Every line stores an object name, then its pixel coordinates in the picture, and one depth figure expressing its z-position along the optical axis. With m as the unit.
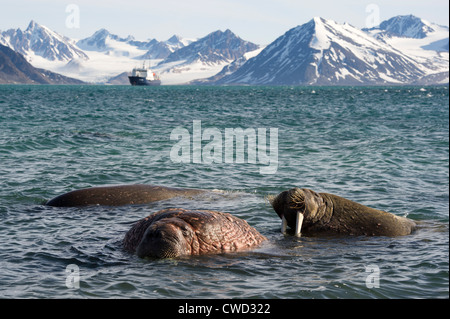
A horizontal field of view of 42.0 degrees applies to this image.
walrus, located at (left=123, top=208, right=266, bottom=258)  9.18
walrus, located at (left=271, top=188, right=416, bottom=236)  11.53
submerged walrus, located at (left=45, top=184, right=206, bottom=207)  14.33
